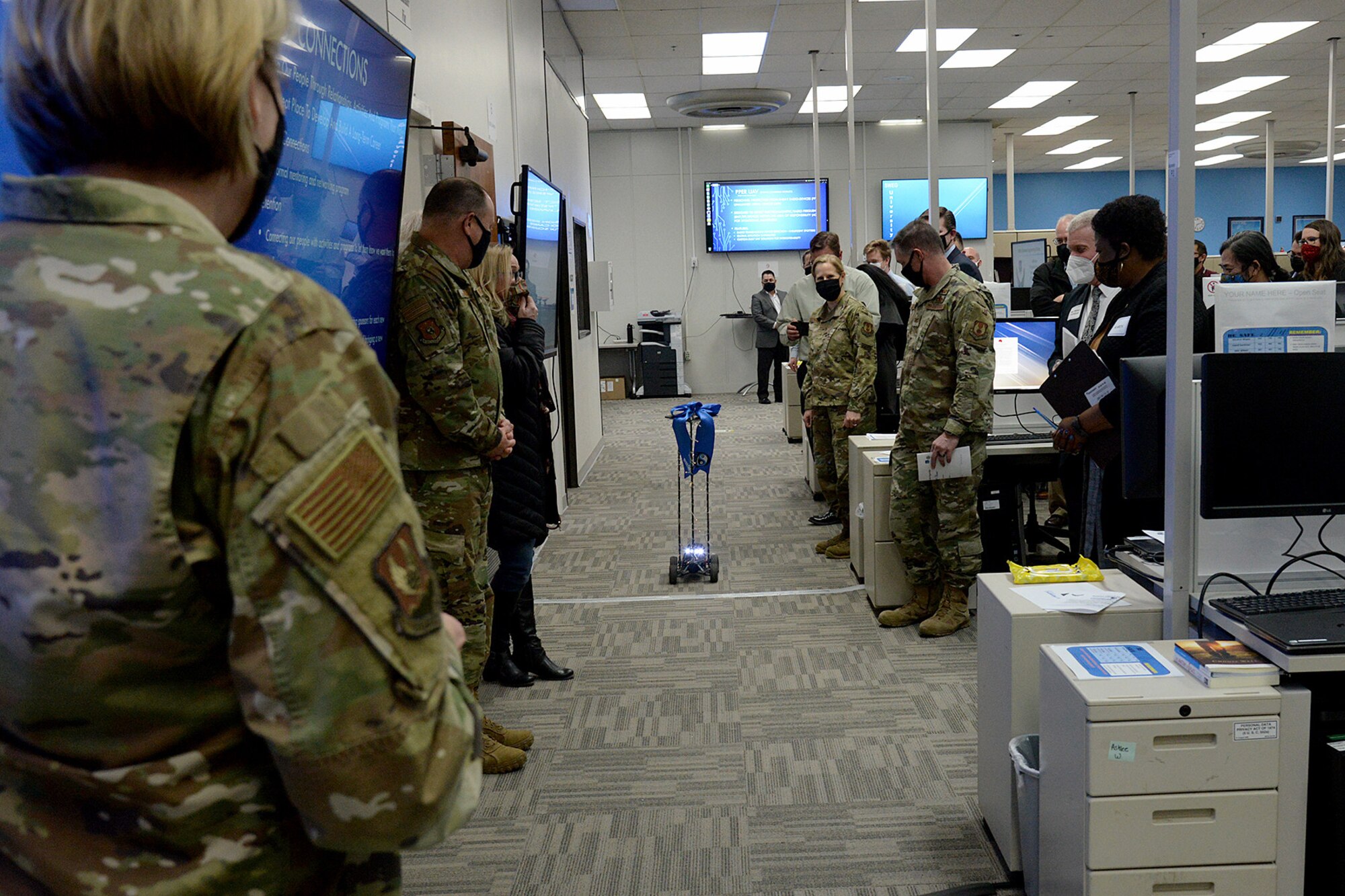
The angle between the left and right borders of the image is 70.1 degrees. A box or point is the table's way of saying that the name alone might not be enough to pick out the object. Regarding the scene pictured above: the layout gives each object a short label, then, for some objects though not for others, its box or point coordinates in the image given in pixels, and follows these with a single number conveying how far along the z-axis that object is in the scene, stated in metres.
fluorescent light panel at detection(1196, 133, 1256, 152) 12.85
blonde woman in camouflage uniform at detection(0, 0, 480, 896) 0.59
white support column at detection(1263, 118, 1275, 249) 8.43
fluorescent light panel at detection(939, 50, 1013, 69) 8.02
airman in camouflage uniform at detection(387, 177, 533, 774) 2.24
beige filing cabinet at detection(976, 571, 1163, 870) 1.94
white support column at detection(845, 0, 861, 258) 5.70
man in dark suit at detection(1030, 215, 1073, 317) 6.05
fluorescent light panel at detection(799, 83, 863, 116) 9.48
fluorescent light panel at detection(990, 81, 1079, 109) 9.35
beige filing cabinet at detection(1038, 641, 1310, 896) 1.52
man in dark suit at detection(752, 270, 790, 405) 10.49
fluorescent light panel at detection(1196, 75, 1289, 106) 9.39
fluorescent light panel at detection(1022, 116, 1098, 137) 11.28
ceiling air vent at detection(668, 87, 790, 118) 9.45
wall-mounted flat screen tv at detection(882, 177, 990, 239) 10.91
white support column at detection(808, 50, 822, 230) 6.93
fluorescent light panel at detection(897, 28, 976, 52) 7.34
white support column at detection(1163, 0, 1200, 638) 1.74
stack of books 1.55
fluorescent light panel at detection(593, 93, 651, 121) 9.47
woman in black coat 2.78
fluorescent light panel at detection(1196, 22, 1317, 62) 7.51
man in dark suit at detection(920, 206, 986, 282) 5.13
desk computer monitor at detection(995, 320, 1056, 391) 3.76
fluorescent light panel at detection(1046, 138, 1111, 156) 13.13
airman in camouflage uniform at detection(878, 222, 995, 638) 3.25
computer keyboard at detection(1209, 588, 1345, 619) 1.67
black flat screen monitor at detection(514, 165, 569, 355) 3.54
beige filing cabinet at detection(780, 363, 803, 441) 7.30
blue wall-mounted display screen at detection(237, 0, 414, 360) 1.56
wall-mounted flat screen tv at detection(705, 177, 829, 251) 10.95
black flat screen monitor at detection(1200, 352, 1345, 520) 1.74
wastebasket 1.85
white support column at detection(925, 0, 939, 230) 4.14
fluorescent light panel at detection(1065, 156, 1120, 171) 14.68
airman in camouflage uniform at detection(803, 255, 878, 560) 4.57
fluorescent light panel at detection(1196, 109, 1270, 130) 11.30
